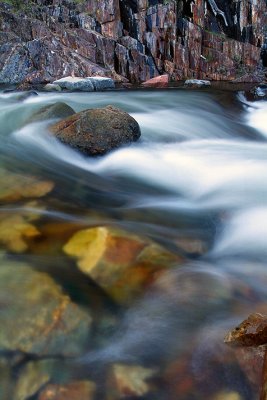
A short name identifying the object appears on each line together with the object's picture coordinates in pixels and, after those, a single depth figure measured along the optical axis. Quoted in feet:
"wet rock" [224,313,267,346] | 6.41
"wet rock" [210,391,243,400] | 5.96
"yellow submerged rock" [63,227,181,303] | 9.00
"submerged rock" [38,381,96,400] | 6.02
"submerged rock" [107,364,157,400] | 6.11
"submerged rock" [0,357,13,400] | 6.06
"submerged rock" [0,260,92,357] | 6.97
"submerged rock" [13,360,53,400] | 6.09
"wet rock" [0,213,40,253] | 10.00
